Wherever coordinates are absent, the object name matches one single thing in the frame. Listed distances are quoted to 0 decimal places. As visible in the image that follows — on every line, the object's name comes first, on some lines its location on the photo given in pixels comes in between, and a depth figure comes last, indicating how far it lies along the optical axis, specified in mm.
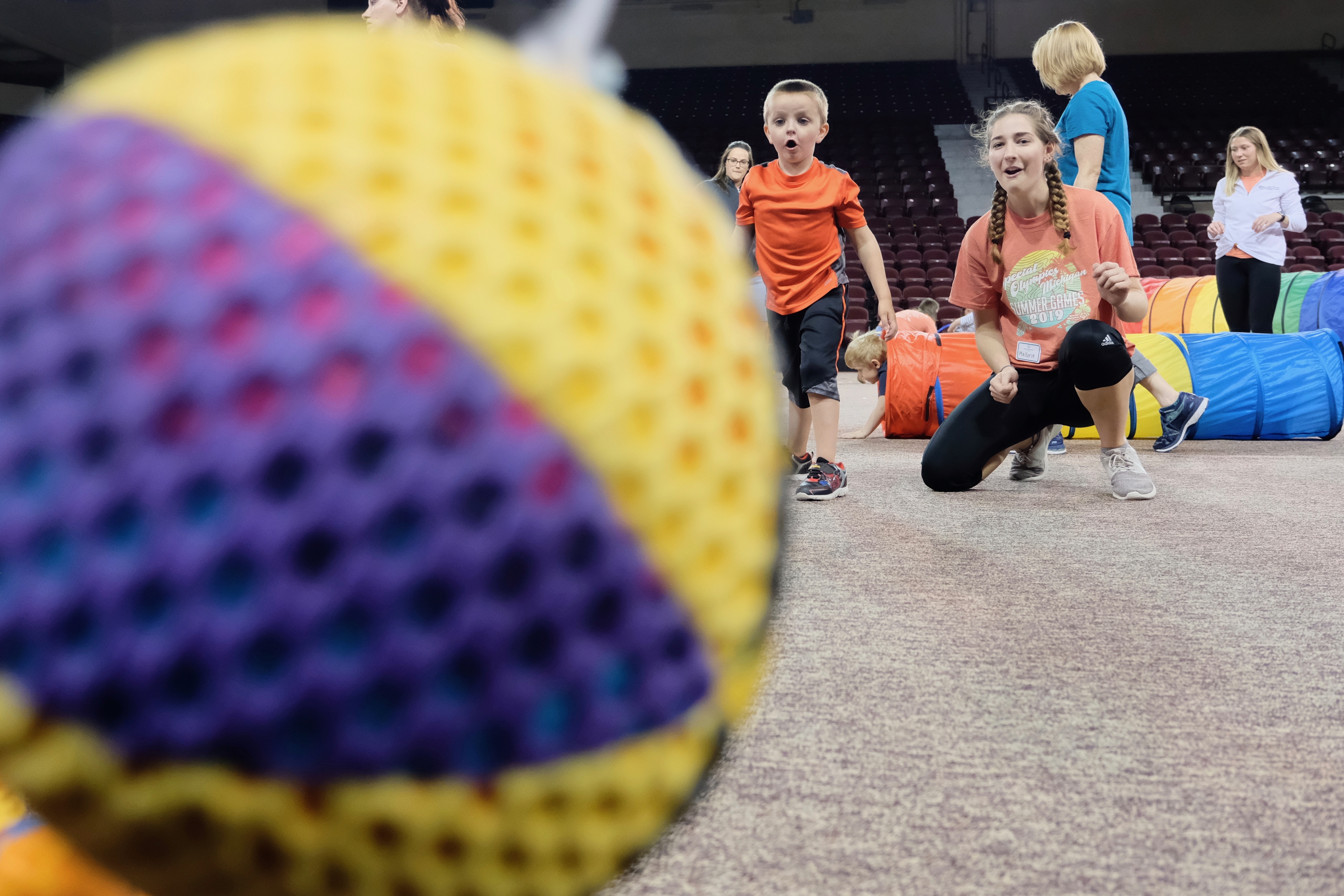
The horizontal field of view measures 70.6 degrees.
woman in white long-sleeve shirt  4547
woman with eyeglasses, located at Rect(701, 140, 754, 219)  4332
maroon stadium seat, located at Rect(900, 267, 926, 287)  9328
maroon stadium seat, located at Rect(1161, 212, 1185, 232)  10398
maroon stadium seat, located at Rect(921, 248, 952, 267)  9930
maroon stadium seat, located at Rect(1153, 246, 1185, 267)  9742
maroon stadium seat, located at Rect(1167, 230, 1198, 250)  10062
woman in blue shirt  3018
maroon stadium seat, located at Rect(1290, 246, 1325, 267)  9406
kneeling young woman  2627
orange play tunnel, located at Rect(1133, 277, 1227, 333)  6363
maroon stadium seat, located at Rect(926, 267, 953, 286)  9508
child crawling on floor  4379
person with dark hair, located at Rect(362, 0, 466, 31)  1896
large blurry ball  331
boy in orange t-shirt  2818
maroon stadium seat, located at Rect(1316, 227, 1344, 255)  9773
